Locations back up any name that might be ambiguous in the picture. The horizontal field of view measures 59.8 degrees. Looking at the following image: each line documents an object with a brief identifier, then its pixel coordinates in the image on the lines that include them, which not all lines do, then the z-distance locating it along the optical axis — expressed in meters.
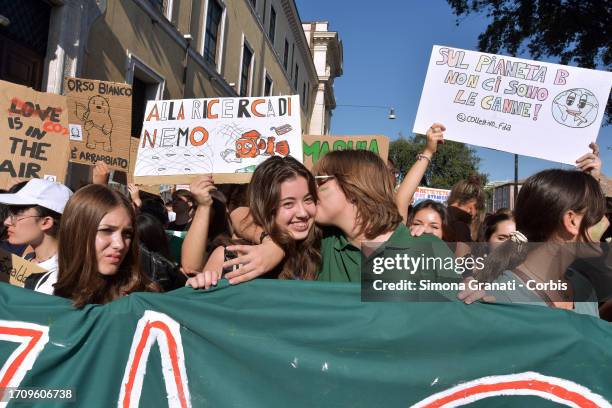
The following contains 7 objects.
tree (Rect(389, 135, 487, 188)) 41.91
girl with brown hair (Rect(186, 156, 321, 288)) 2.22
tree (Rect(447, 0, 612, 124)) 12.41
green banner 1.76
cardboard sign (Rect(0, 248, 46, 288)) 2.46
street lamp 43.91
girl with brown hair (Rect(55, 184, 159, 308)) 2.18
